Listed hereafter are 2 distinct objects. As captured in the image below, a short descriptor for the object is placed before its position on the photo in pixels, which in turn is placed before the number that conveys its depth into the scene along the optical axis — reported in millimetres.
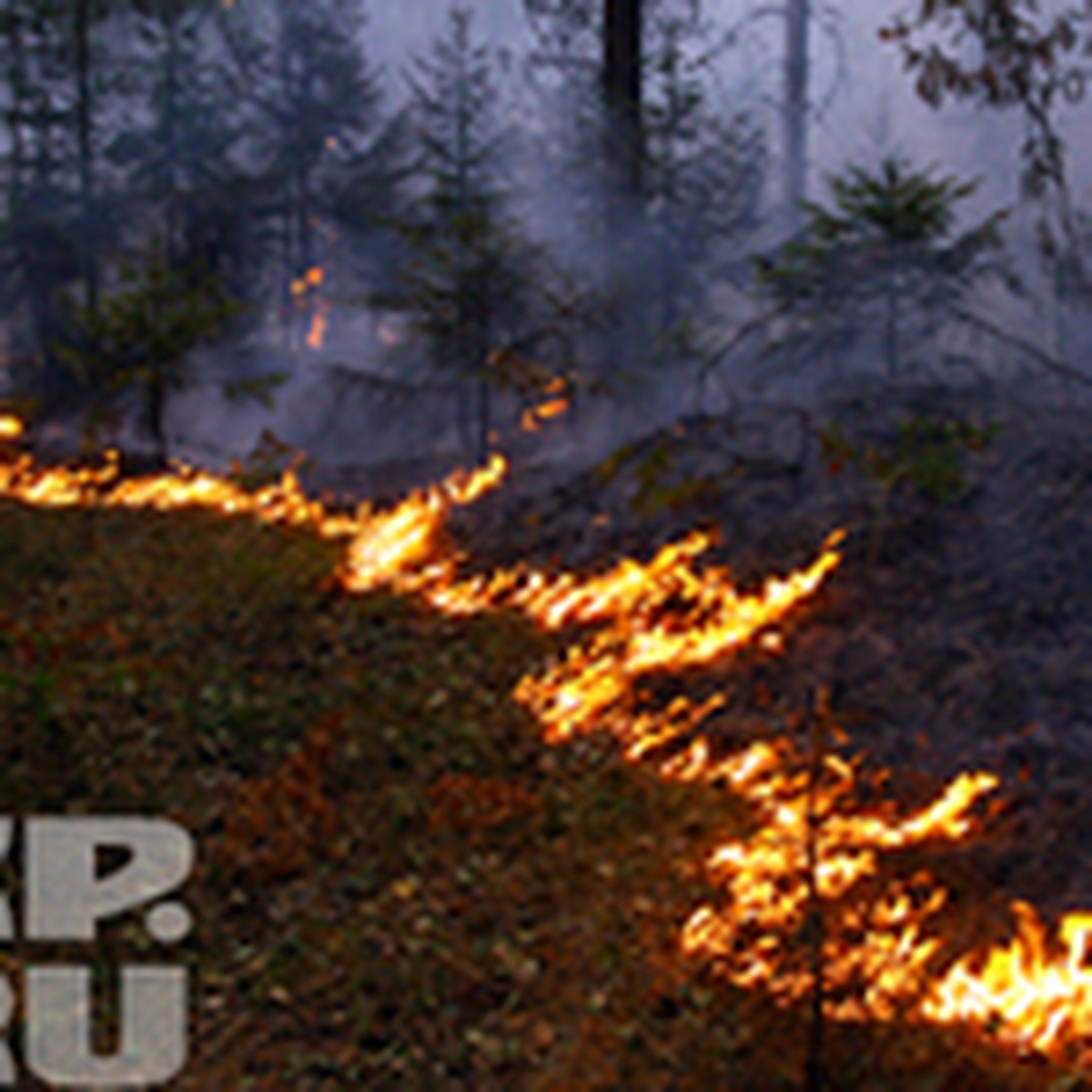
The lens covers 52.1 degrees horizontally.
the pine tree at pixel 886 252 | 9156
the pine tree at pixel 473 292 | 11039
